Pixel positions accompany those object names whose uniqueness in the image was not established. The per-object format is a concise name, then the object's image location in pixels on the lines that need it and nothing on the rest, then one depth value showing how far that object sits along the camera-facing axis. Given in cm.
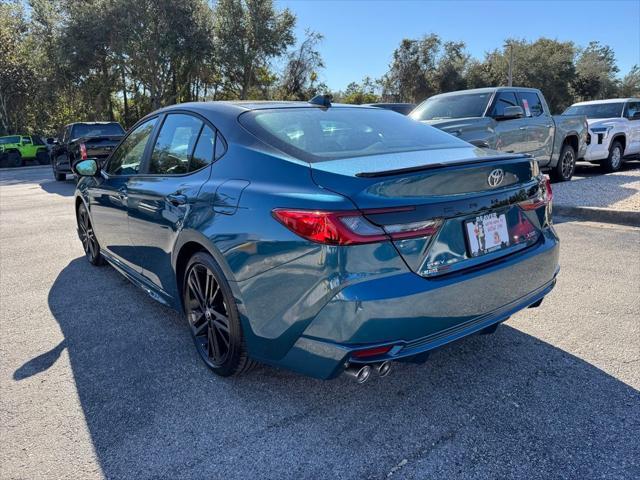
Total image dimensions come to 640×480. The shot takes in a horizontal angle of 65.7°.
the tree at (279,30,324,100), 3766
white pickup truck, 1170
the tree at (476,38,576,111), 4194
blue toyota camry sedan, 215
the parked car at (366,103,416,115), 1313
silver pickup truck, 789
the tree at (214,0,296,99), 2861
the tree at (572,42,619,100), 4794
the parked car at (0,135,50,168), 2575
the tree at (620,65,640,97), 5741
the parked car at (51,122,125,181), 1341
